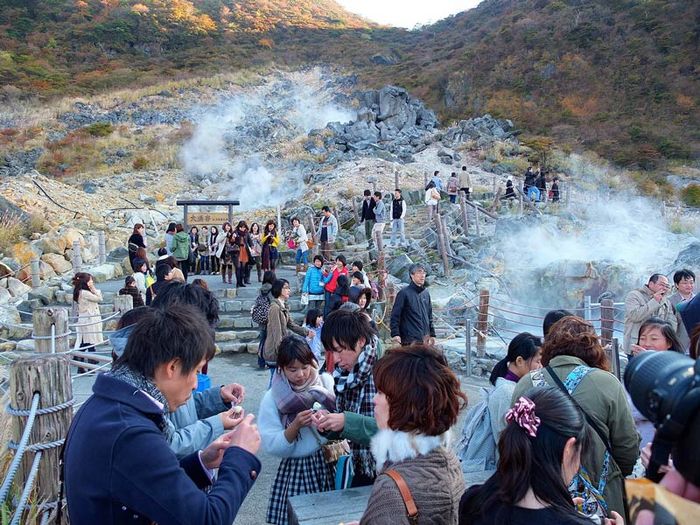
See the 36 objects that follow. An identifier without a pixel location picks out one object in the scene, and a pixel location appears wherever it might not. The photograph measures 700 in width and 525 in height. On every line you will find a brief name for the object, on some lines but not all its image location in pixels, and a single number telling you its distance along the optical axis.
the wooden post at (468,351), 7.75
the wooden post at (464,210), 17.25
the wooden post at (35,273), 11.64
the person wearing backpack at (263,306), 6.83
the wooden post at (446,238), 14.63
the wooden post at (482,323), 8.68
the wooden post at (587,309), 8.01
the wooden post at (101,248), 14.65
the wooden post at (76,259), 12.75
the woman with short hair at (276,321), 6.19
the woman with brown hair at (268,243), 12.56
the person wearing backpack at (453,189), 19.62
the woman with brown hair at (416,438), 1.74
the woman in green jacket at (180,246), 11.83
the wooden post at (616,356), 5.48
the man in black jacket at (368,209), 15.66
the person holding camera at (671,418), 1.10
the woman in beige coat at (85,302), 7.59
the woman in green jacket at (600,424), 2.32
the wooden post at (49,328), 4.64
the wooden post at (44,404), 2.70
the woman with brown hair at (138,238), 10.92
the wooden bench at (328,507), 2.37
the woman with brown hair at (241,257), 11.89
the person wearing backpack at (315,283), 9.25
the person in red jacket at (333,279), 8.59
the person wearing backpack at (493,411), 2.81
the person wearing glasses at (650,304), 5.46
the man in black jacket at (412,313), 6.07
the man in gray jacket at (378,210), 15.70
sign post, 14.00
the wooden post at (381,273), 10.50
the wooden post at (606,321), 7.17
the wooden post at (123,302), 7.02
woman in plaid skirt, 2.77
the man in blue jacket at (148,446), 1.53
